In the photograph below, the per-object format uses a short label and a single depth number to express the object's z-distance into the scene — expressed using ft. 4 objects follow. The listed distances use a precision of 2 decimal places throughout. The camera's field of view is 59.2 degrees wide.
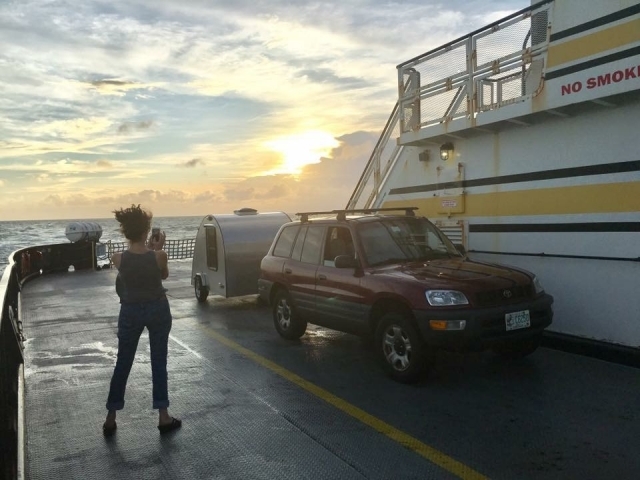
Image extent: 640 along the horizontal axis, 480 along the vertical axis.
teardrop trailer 37.65
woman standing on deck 15.60
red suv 18.83
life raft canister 72.08
